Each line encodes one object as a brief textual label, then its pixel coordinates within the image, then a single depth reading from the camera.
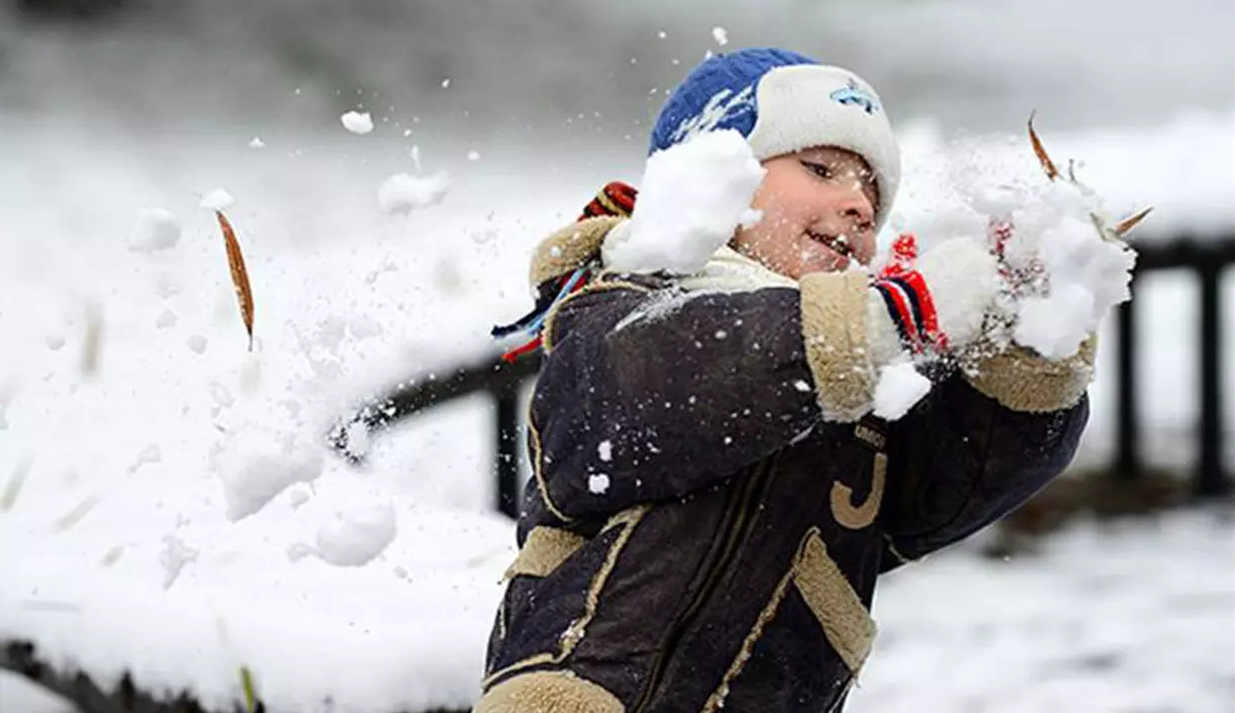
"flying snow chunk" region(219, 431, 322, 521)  6.52
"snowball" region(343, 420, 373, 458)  6.51
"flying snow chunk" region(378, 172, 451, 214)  6.54
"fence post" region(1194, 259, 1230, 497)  12.61
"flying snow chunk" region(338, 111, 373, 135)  6.55
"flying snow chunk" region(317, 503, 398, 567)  6.61
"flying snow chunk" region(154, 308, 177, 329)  6.69
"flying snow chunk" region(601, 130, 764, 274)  6.19
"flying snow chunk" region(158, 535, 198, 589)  6.79
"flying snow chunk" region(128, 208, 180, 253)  6.62
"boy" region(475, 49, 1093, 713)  6.14
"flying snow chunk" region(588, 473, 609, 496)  6.24
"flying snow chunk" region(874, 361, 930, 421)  6.09
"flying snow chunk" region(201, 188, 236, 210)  6.57
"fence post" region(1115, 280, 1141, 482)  13.37
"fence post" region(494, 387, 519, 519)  10.96
